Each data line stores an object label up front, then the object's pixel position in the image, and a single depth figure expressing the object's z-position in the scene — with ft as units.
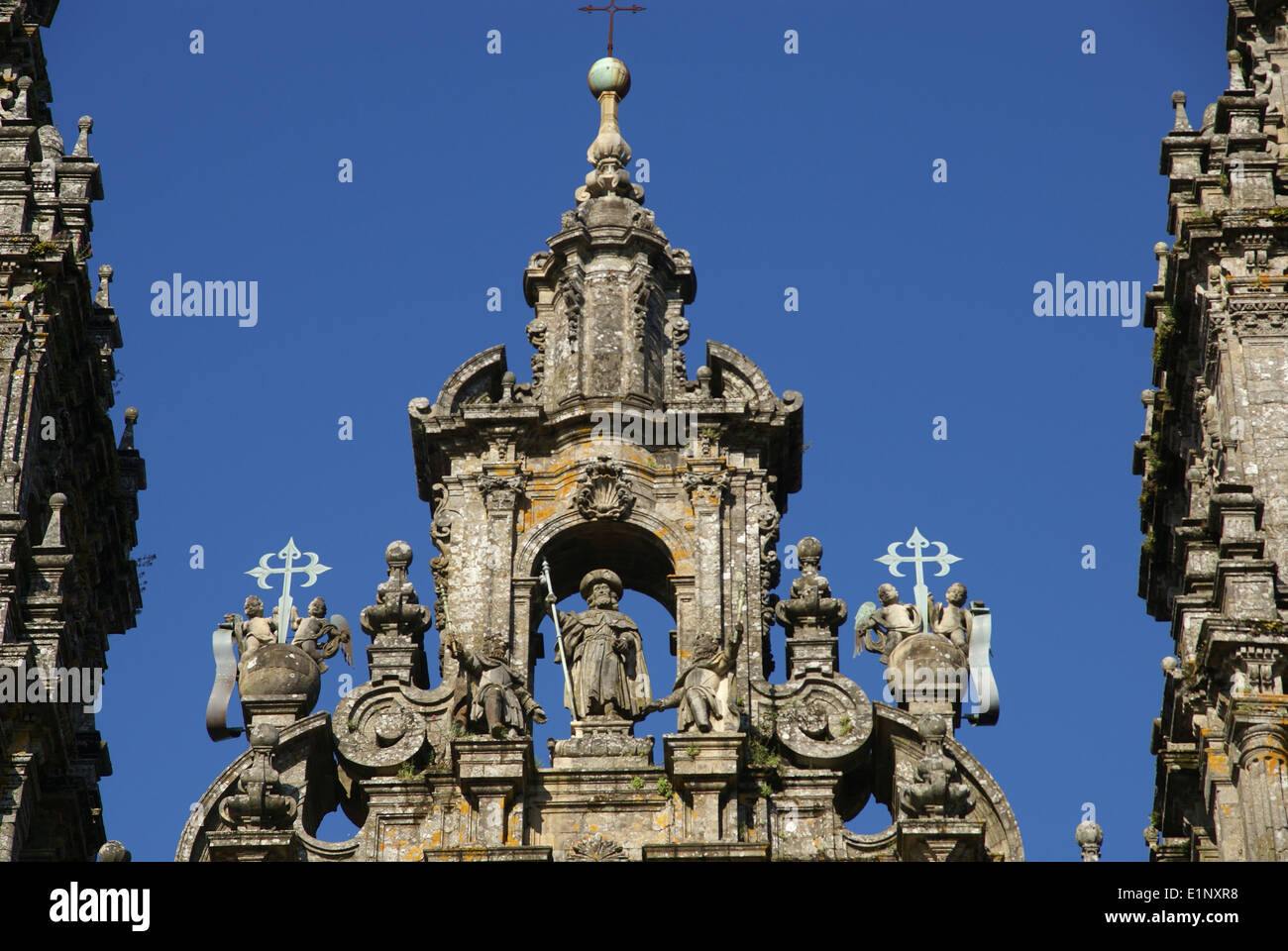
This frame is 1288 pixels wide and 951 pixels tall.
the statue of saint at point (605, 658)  137.69
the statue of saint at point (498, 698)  134.21
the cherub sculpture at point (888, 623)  139.74
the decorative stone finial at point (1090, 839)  127.85
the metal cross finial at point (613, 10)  162.30
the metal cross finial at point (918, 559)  142.51
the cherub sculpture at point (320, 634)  140.67
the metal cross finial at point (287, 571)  142.82
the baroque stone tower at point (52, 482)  134.51
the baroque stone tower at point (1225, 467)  128.98
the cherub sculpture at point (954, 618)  139.95
